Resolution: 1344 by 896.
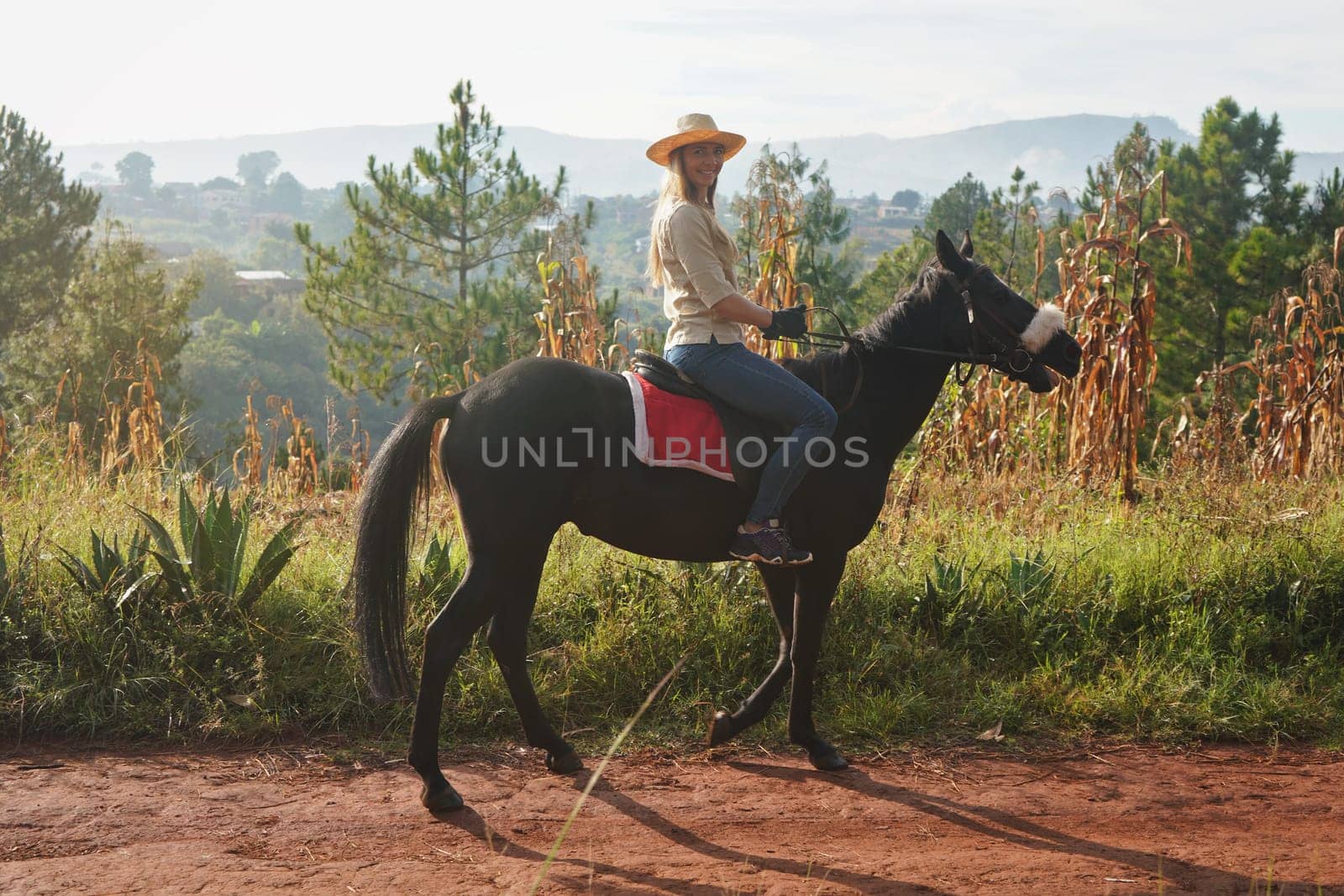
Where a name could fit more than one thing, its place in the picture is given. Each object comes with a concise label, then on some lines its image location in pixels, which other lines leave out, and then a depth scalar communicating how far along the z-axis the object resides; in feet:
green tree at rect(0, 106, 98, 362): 120.16
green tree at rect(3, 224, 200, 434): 98.94
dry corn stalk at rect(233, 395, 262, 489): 27.37
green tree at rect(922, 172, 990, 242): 173.88
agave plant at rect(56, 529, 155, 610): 17.16
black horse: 14.23
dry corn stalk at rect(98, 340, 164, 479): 25.38
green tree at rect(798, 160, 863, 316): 105.40
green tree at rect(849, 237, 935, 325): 119.34
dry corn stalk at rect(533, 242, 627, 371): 25.82
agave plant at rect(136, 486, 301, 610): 17.39
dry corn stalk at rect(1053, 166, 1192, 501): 25.21
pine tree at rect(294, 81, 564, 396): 116.16
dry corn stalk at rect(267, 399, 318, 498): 26.71
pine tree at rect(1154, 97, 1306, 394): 76.28
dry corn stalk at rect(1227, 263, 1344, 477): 25.93
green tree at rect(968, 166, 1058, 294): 114.73
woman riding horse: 14.60
